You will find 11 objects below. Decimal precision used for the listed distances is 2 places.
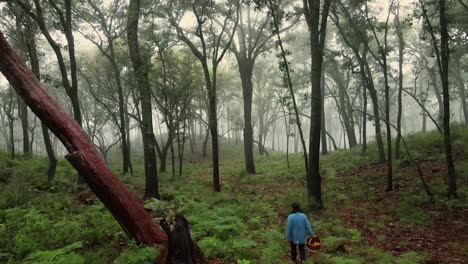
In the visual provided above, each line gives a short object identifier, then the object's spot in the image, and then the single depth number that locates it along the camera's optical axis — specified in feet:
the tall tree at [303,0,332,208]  42.55
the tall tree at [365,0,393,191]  46.88
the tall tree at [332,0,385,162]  56.33
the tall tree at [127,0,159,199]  43.19
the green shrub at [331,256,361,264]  24.03
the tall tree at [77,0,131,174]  66.59
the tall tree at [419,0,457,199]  39.14
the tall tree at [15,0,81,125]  45.32
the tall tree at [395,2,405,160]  59.51
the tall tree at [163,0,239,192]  52.54
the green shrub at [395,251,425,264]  25.65
